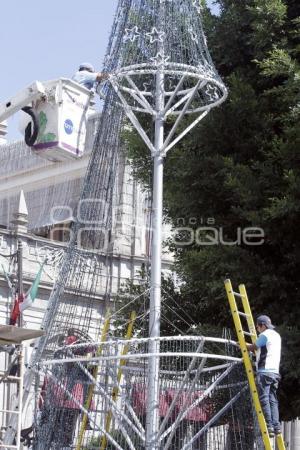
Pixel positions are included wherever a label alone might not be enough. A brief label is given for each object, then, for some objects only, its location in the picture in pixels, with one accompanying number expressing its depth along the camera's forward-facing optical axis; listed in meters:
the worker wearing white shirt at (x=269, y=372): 12.23
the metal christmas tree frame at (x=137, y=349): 12.57
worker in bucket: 14.27
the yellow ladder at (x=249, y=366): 11.91
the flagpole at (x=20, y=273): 28.19
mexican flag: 27.55
